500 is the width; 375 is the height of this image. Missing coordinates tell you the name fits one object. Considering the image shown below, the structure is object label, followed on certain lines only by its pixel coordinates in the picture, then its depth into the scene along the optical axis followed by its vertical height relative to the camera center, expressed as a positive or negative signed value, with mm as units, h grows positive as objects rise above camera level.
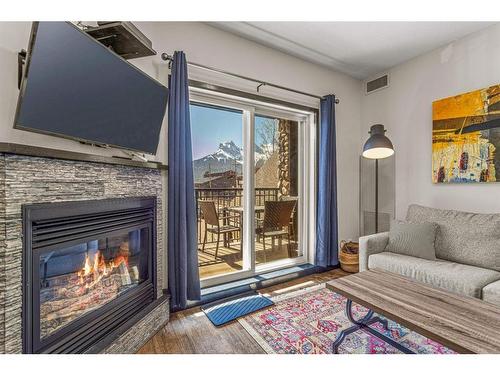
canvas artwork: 2363 +499
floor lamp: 2600 +434
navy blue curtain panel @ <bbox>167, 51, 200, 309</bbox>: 2131 +38
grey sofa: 1834 -625
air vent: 3268 +1378
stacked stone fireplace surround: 1069 -27
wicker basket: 3034 -837
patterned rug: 1648 -1045
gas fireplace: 1204 -495
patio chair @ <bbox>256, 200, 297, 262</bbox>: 3013 -373
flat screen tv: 1105 +519
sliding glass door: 2688 +47
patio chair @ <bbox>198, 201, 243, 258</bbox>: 2756 -359
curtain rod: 2119 +1117
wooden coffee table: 1105 -646
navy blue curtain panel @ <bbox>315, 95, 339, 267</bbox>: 3096 -14
